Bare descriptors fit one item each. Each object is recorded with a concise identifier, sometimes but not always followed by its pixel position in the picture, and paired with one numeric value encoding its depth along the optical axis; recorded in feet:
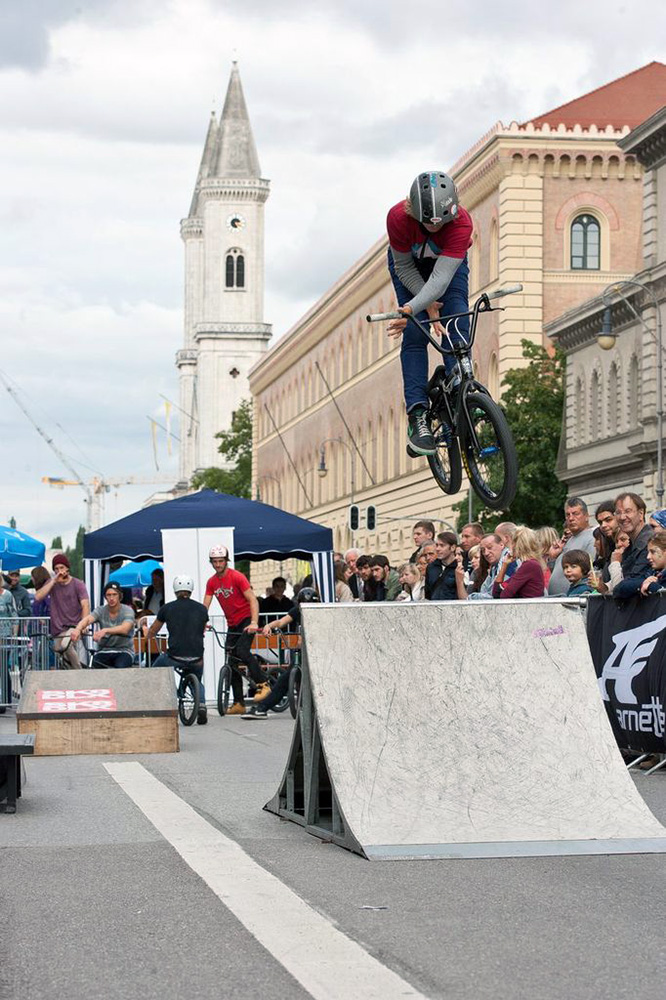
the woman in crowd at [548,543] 51.96
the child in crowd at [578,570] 51.49
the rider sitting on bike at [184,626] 71.51
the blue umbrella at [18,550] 90.48
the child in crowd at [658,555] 46.93
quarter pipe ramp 30.89
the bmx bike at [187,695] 70.44
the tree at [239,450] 463.01
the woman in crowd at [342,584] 81.82
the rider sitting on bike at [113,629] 74.38
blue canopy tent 90.89
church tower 618.44
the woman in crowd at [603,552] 52.41
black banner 46.21
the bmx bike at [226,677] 77.46
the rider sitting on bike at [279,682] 74.23
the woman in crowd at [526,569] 47.91
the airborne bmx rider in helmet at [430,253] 31.76
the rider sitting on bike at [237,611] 74.49
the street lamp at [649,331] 158.92
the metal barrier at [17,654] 78.12
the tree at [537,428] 219.20
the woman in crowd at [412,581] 63.21
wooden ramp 53.72
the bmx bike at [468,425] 32.37
